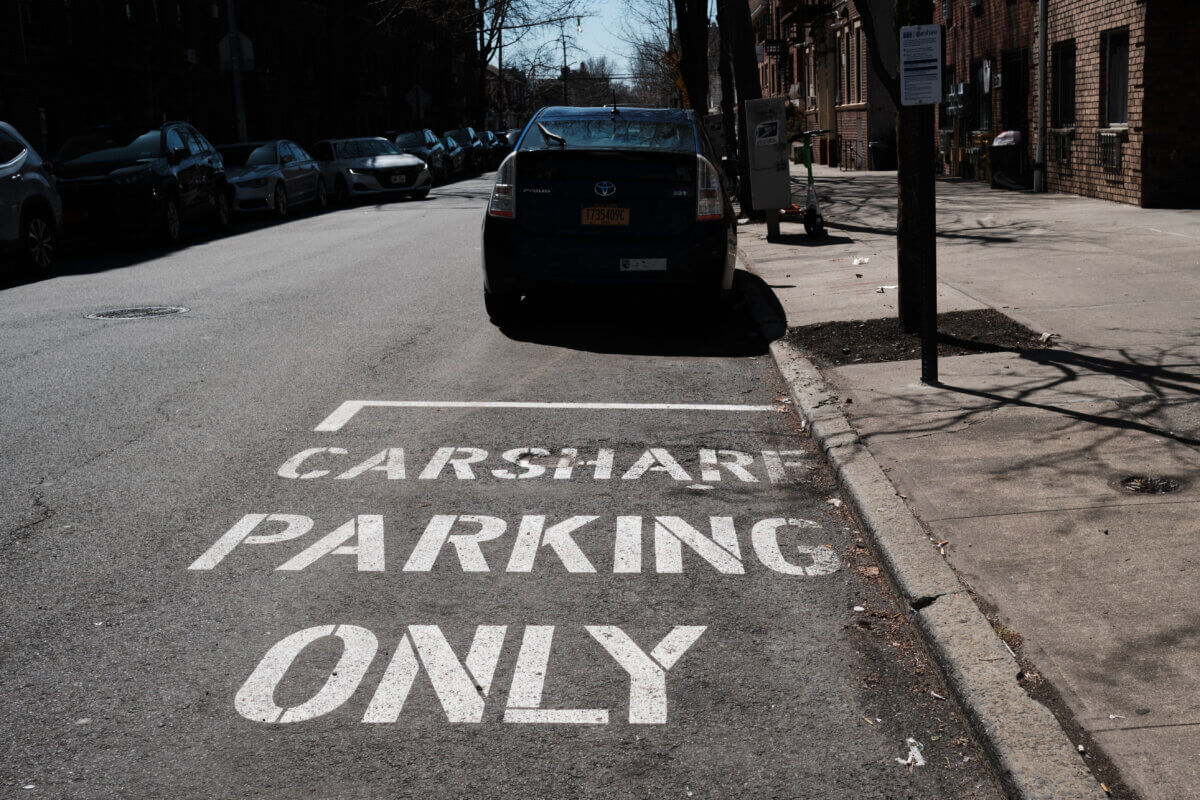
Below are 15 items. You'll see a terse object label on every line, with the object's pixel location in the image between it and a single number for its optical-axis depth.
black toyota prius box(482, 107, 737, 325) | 10.22
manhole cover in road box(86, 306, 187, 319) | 11.73
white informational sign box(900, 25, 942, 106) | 7.68
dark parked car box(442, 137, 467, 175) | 44.59
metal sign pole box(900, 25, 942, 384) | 7.59
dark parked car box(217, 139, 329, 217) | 26.25
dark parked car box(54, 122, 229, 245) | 19.69
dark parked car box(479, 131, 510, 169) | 55.09
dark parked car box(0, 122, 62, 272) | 16.06
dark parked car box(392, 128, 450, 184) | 39.97
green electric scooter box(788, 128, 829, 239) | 16.48
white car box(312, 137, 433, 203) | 32.19
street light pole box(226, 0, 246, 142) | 34.09
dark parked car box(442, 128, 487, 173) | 49.44
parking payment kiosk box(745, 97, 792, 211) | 16.48
